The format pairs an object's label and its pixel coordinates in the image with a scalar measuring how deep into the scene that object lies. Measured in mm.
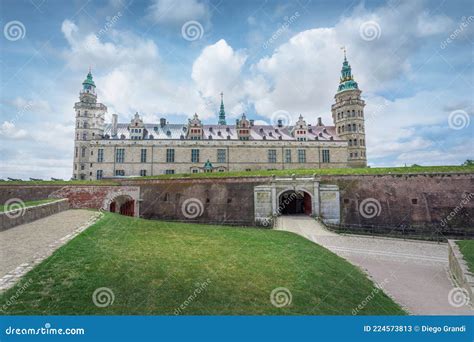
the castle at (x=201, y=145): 40281
